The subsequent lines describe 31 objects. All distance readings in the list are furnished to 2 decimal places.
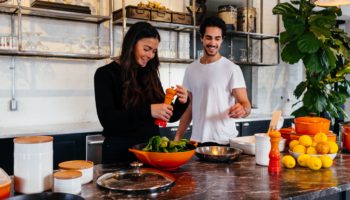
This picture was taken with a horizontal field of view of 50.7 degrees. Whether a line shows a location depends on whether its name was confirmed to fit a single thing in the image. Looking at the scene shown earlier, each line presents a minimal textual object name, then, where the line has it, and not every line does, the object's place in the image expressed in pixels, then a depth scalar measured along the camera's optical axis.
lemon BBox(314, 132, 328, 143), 2.00
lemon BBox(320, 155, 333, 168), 1.84
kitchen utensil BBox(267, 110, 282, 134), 2.07
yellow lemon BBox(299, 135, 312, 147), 1.99
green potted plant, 4.11
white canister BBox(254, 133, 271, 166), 1.86
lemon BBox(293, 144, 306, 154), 1.96
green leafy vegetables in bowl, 1.72
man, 2.68
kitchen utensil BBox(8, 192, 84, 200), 1.23
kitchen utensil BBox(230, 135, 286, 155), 2.16
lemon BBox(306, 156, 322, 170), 1.82
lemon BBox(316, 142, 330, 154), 1.93
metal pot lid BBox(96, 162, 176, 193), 1.41
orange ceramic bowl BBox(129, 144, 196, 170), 1.66
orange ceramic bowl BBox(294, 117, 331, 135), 2.16
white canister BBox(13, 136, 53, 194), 1.35
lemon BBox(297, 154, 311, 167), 1.88
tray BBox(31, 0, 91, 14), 3.70
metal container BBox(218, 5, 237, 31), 4.91
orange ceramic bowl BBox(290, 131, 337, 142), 2.15
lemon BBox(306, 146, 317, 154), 1.95
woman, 2.05
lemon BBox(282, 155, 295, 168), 1.84
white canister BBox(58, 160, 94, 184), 1.49
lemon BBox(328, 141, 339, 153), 1.95
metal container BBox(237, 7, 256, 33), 5.11
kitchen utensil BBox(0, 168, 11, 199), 1.24
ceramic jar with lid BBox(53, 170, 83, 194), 1.33
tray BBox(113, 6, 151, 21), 4.14
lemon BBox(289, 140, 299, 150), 2.04
